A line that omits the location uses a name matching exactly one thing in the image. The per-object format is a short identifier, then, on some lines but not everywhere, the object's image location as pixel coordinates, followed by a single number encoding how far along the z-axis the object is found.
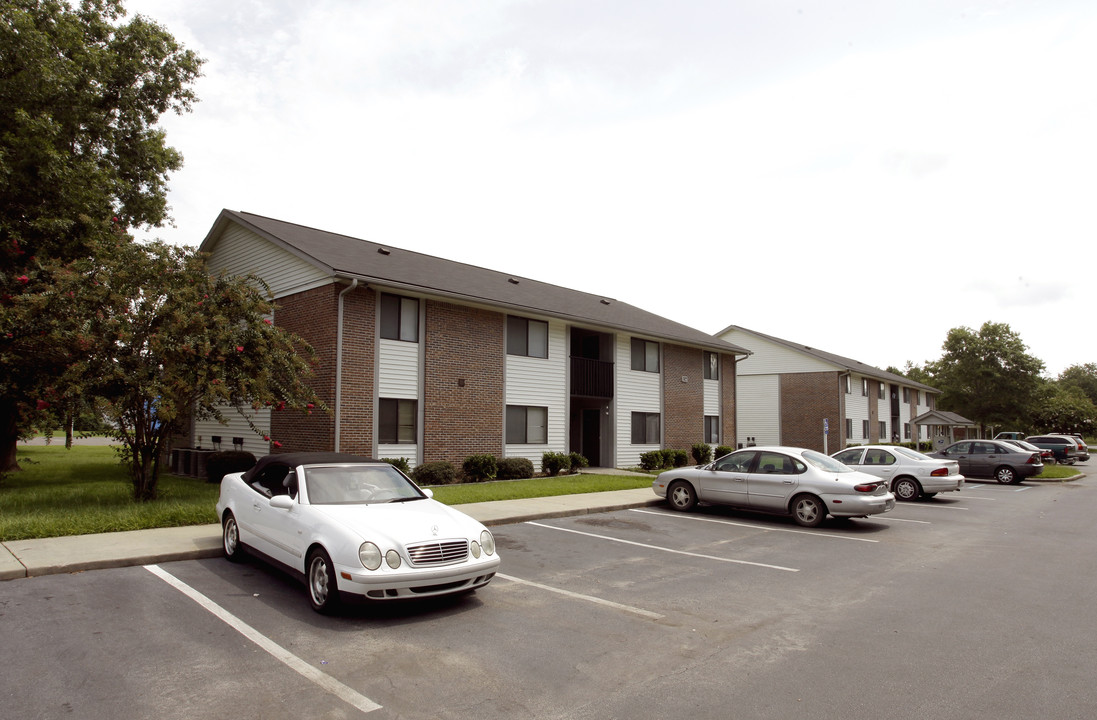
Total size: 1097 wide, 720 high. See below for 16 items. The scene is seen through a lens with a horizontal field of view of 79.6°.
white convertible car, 5.93
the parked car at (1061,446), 36.16
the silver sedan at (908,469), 16.50
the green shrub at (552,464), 21.05
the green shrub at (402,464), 16.52
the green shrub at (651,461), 24.25
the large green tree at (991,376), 63.41
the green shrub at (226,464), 17.50
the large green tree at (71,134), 15.47
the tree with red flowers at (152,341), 11.20
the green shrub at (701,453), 27.48
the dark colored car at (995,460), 22.55
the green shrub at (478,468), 18.52
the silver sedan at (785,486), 11.61
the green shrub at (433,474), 17.28
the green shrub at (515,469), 19.61
